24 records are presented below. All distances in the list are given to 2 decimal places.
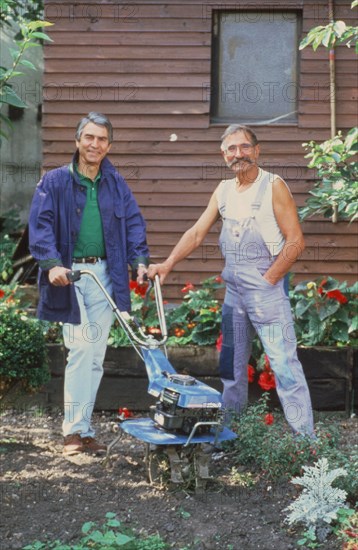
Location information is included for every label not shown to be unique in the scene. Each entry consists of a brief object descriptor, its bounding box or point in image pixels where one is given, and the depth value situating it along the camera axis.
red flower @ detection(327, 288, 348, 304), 7.03
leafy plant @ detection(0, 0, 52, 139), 4.80
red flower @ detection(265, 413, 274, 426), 6.07
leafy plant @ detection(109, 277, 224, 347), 7.14
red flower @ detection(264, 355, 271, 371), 6.77
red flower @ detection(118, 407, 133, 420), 6.59
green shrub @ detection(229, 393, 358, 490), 5.12
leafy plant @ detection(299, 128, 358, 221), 6.21
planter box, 7.01
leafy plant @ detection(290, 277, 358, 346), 7.05
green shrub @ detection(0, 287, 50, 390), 6.10
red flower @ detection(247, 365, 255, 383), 6.82
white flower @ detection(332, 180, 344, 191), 6.29
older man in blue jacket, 5.68
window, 8.91
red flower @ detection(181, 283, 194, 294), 7.63
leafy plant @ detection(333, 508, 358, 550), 4.12
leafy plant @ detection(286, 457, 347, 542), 4.40
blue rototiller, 4.86
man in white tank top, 5.57
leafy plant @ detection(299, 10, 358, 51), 5.75
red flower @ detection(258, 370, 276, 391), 6.77
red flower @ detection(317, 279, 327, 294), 7.27
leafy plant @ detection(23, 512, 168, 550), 4.11
